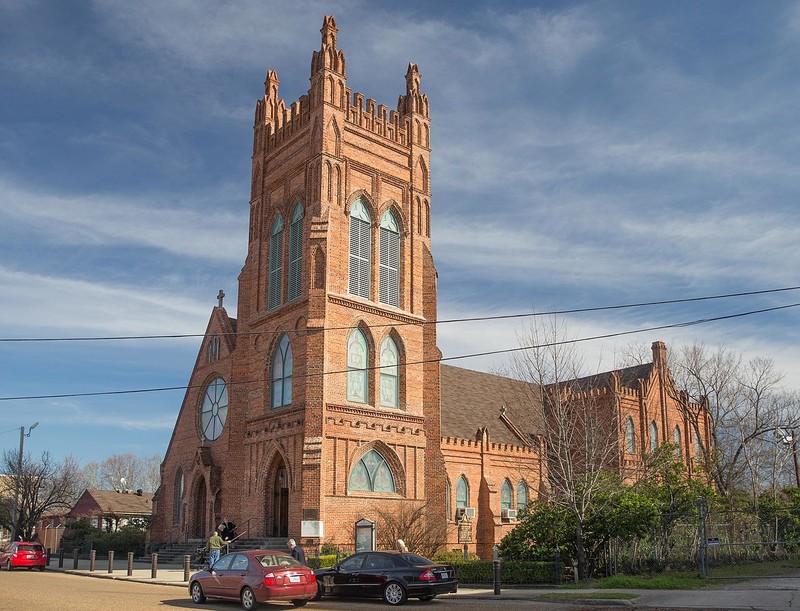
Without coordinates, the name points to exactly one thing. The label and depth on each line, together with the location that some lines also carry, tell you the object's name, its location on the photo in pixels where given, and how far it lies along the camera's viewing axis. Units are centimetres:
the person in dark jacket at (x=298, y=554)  2306
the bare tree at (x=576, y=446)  2444
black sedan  1973
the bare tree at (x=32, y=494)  5394
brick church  3253
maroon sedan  1844
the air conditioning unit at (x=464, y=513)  3850
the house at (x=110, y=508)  5978
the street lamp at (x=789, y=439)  4116
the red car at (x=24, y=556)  3400
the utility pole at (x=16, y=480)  4781
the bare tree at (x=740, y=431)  4194
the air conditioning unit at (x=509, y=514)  3962
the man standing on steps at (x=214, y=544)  2692
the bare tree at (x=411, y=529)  3034
